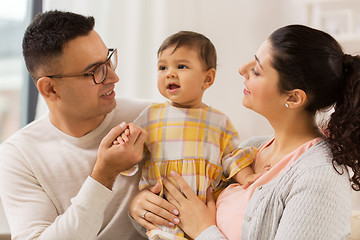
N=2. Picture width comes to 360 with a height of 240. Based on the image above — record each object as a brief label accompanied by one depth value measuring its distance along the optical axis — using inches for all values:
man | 64.1
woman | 50.7
